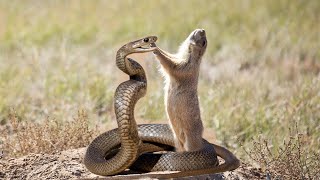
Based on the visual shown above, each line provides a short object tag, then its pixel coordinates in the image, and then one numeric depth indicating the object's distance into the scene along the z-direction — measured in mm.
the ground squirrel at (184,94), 11776
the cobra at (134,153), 11125
